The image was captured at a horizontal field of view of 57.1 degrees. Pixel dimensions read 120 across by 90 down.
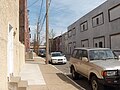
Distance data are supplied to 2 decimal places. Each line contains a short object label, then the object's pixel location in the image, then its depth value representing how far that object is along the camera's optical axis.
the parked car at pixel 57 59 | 12.67
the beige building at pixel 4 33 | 3.01
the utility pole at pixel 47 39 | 11.64
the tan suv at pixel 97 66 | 4.11
